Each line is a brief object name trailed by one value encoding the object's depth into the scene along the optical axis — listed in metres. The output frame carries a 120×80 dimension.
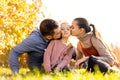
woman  7.29
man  7.13
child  7.12
